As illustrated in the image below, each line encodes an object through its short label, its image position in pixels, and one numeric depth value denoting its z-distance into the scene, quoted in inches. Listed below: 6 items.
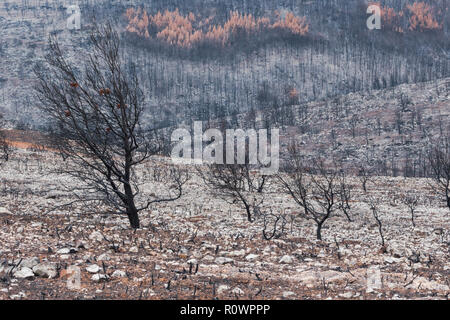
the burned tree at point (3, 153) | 2190.0
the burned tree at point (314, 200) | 908.6
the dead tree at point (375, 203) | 1423.2
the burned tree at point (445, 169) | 1549.2
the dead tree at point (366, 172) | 2297.5
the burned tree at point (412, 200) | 1540.1
